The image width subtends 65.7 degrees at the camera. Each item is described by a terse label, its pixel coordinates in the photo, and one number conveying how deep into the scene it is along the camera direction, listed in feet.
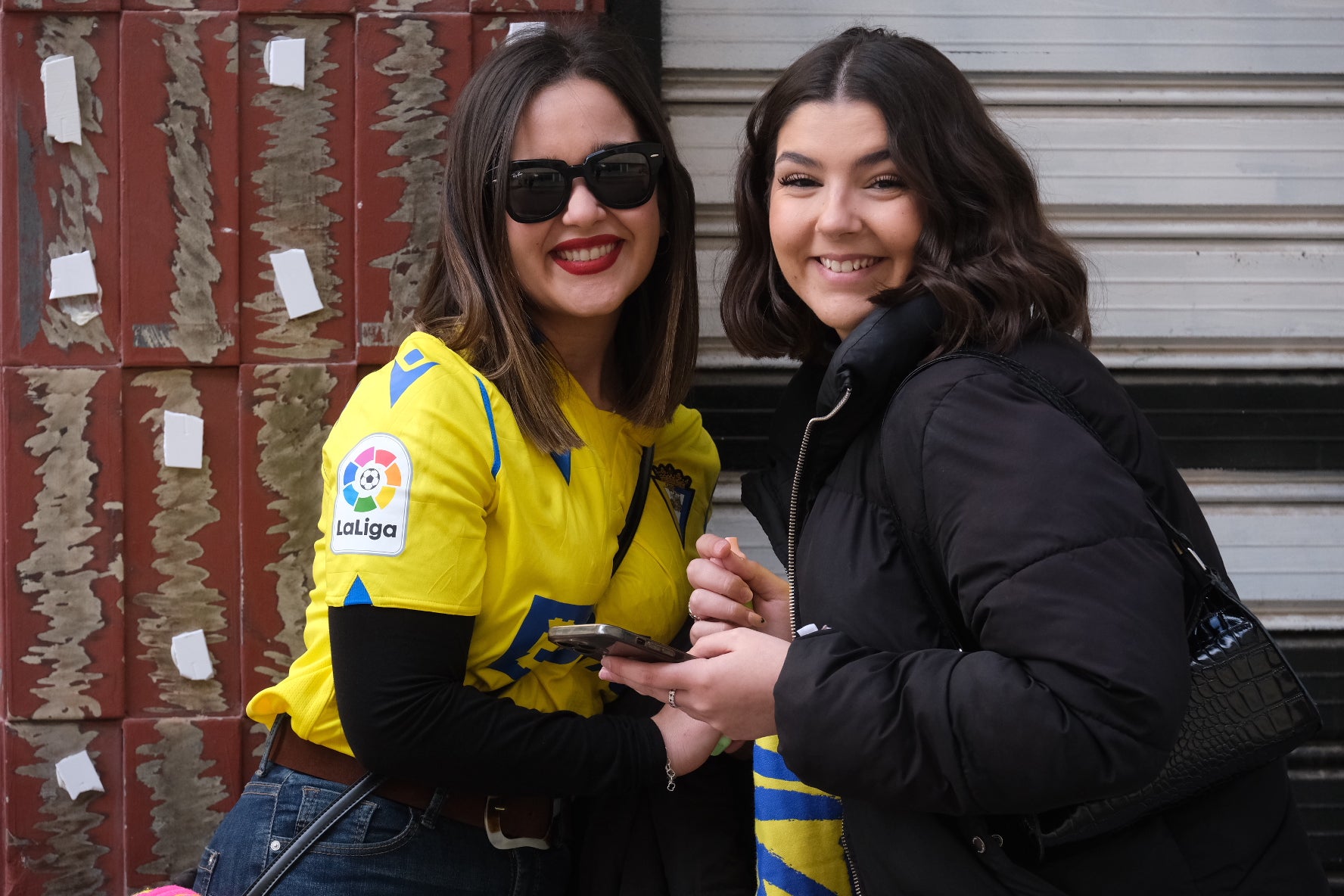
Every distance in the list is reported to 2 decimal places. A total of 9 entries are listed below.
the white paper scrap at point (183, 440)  8.69
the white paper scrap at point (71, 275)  8.58
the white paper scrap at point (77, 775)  8.77
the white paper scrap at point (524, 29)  7.72
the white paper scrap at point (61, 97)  8.42
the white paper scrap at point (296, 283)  8.68
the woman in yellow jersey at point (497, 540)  5.84
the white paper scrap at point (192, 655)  8.78
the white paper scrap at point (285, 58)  8.52
